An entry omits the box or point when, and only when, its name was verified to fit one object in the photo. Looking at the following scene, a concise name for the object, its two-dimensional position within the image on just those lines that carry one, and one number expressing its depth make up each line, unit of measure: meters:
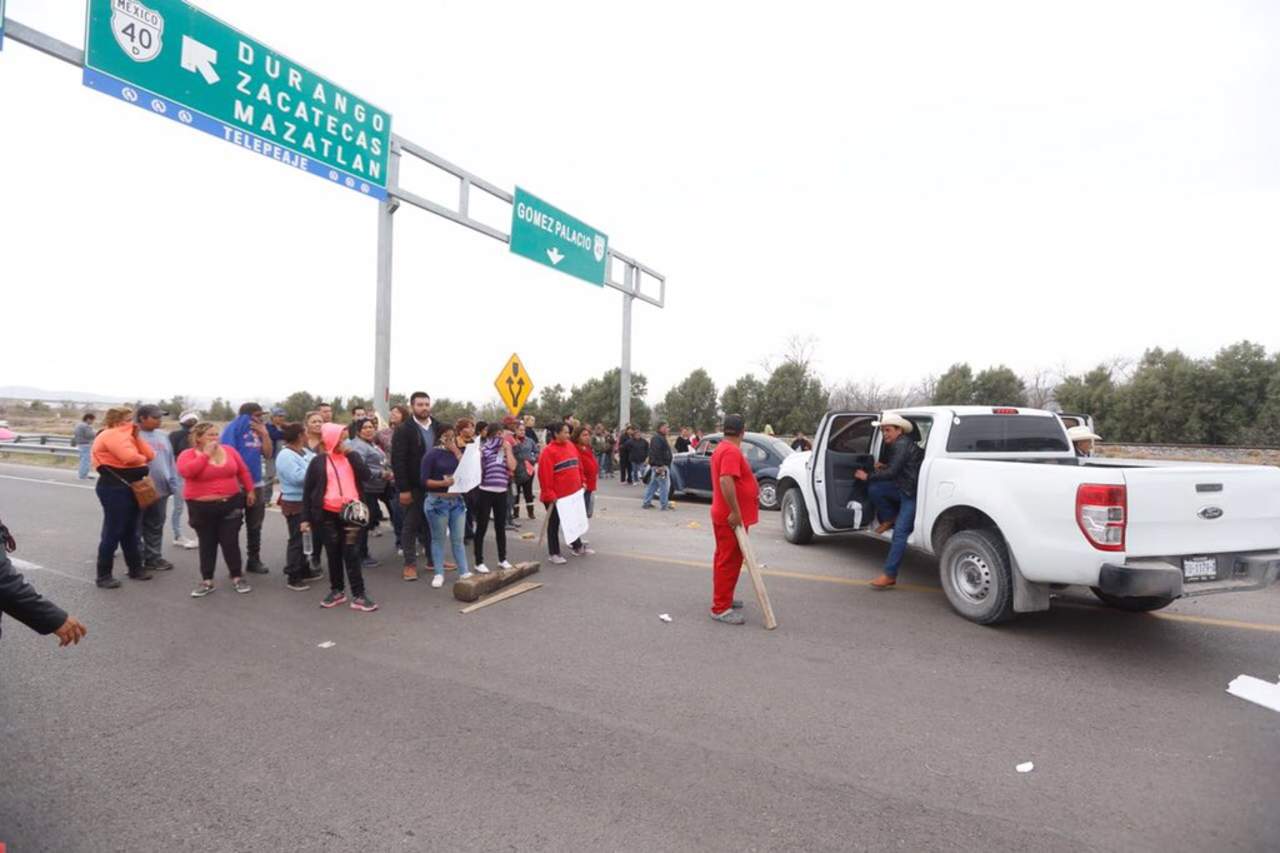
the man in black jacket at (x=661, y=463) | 12.56
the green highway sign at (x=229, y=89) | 7.66
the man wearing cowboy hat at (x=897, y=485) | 6.21
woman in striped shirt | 6.89
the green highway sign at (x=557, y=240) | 14.57
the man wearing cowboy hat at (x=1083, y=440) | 7.72
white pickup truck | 4.35
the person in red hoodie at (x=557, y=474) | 7.60
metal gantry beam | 11.91
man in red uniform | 5.32
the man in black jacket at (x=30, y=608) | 2.71
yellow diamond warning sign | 13.26
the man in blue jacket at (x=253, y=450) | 7.10
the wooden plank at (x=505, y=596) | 5.82
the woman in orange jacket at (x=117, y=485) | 6.41
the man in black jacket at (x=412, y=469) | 6.69
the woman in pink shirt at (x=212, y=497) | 6.11
